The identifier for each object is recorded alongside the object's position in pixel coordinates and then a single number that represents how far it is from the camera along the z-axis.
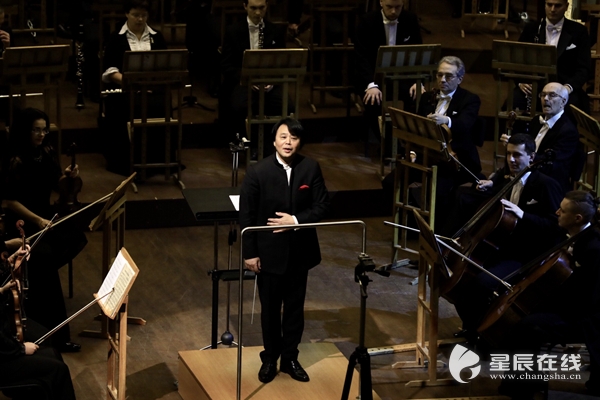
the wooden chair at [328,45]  17.58
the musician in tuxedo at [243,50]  15.95
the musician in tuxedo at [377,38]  16.23
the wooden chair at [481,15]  21.37
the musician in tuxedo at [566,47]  15.69
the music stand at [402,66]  15.34
